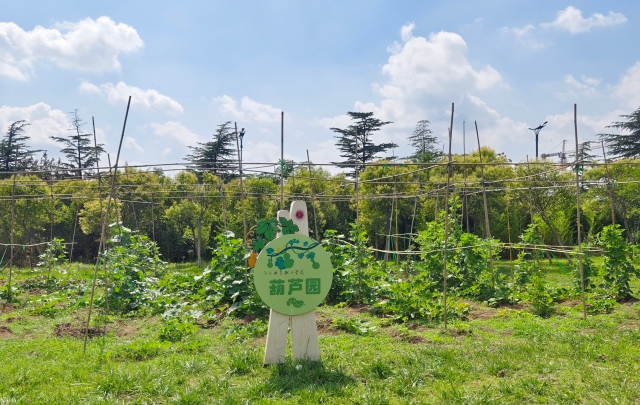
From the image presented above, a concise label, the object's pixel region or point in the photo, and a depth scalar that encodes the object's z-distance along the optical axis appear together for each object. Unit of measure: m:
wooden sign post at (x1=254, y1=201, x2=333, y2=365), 5.04
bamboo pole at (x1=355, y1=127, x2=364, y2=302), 8.72
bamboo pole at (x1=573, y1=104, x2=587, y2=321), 7.16
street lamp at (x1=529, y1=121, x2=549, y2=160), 33.68
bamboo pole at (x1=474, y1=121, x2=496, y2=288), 9.21
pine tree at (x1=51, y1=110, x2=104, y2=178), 31.48
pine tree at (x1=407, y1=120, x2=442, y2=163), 37.78
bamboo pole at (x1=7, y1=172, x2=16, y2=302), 9.48
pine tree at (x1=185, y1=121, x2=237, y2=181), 29.42
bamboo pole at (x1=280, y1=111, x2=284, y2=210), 7.43
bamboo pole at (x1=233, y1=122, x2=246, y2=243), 7.46
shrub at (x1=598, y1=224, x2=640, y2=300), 8.47
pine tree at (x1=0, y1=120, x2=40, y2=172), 31.58
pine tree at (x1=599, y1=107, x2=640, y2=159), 29.19
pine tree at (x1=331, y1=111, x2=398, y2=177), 31.88
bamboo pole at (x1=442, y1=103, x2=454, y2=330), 6.34
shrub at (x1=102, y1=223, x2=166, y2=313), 8.39
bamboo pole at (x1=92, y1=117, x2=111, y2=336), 6.63
